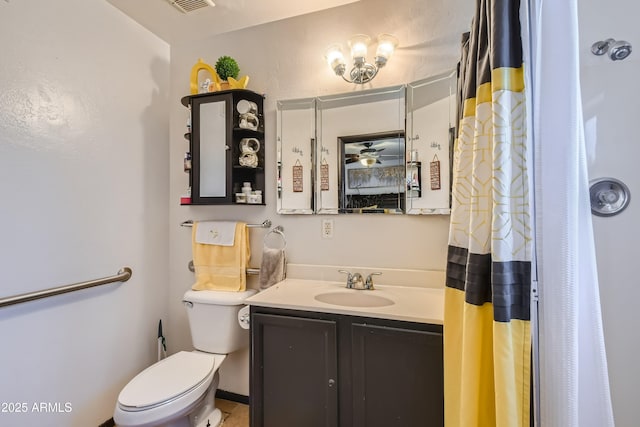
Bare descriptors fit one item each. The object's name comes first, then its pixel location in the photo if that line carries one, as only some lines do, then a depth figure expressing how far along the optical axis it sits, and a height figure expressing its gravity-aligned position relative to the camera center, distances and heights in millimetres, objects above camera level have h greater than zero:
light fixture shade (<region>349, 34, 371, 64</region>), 1496 +929
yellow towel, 1706 -278
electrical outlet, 1634 -59
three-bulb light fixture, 1477 +880
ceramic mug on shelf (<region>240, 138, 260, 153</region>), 1682 +454
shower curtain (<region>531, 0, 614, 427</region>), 576 -39
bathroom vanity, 1045 -589
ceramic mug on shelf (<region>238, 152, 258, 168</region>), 1670 +358
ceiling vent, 1553 +1224
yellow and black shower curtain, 620 -17
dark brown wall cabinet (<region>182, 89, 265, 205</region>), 1650 +457
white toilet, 1165 -763
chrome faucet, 1492 -338
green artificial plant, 1690 +930
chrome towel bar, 1746 -38
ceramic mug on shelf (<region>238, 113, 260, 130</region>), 1650 +591
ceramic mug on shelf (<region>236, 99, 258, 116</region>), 1657 +676
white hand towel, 1714 -86
